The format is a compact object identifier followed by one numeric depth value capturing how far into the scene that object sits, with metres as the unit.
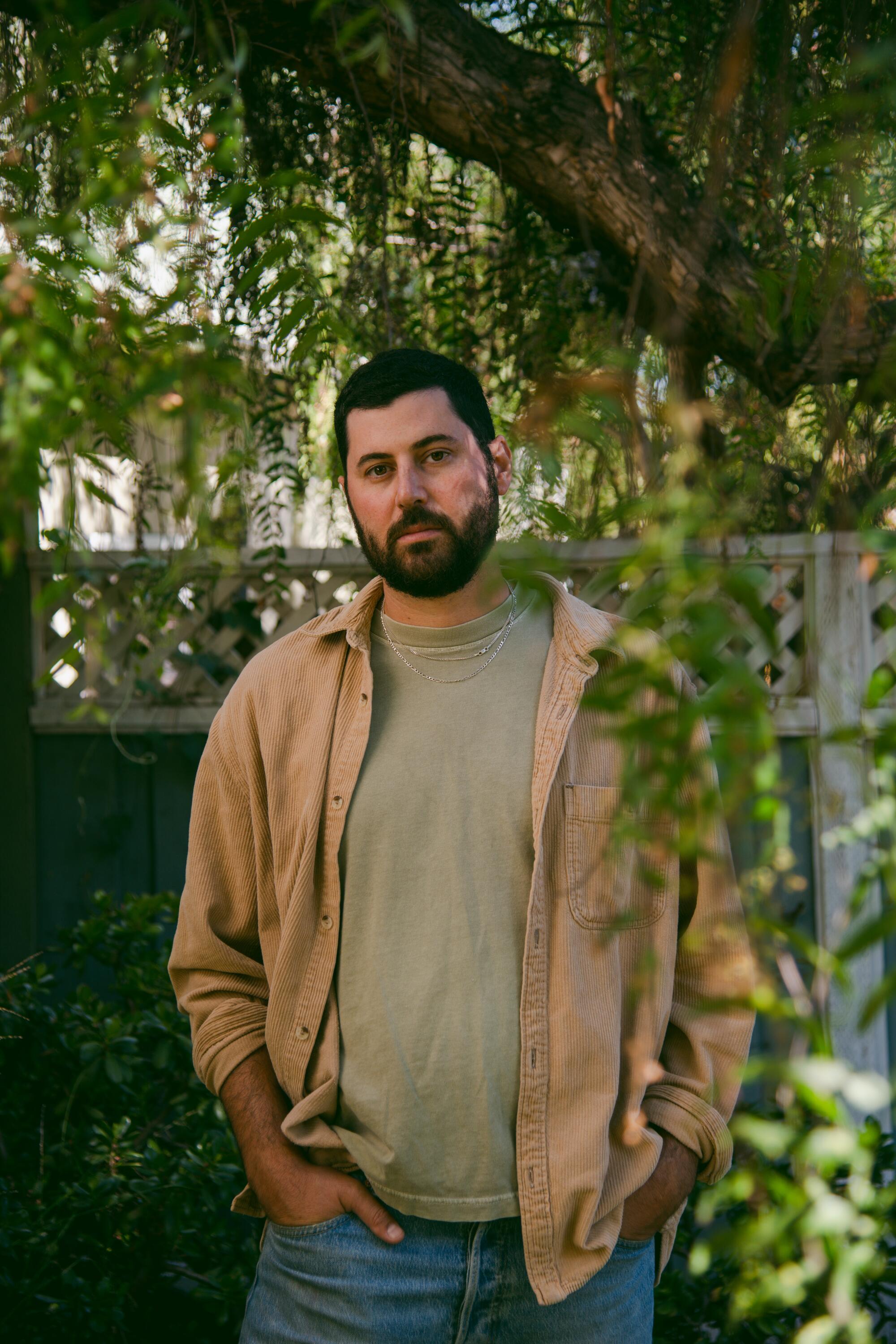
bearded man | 1.46
